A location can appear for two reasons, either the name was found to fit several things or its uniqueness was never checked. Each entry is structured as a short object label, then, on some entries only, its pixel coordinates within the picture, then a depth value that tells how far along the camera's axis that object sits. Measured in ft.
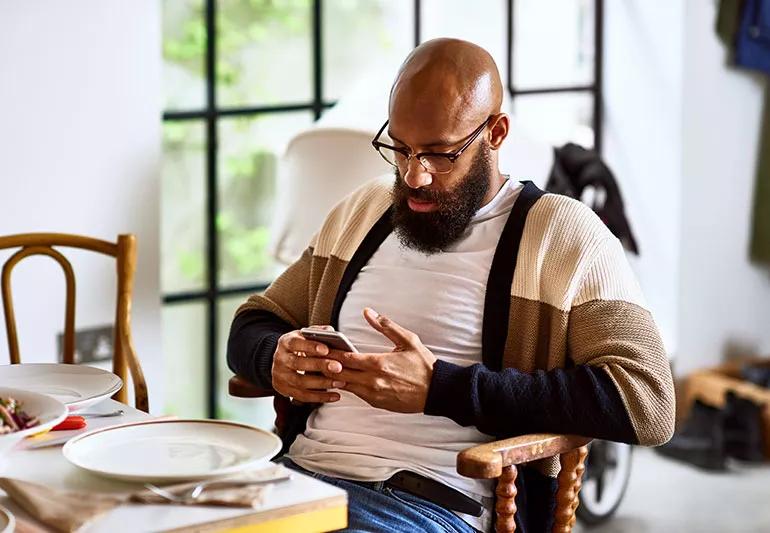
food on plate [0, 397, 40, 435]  6.46
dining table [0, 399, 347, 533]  5.93
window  11.27
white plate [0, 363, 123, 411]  7.32
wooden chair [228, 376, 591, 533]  6.97
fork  6.09
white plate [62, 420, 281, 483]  6.26
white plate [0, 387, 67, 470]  6.43
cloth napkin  5.95
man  7.53
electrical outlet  10.19
